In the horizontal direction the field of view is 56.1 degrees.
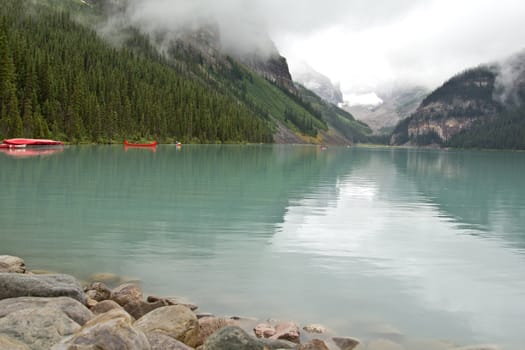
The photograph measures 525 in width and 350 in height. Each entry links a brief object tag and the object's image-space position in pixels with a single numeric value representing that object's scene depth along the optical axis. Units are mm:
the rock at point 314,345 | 10133
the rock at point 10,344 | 7834
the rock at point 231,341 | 9344
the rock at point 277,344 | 10291
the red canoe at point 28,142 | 98500
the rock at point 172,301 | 12992
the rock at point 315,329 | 11898
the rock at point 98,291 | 13211
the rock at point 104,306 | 11609
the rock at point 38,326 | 8695
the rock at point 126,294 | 12781
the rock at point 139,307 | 12320
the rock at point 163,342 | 9065
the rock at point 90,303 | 11936
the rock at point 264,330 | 11405
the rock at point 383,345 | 11094
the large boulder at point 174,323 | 10305
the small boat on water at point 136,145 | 143475
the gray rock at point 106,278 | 15367
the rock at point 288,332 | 11201
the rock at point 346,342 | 11148
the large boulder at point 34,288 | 11594
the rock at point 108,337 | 7949
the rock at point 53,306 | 10188
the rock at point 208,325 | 10830
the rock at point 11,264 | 14273
